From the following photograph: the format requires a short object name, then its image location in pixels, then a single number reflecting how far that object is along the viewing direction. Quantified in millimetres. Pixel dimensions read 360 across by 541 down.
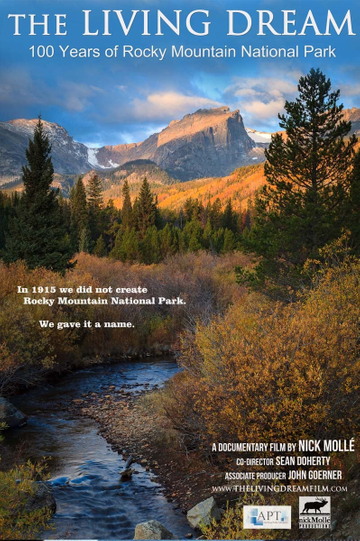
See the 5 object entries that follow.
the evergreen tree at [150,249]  61122
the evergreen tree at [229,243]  69875
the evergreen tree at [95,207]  85188
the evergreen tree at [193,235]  64462
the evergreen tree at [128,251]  59406
